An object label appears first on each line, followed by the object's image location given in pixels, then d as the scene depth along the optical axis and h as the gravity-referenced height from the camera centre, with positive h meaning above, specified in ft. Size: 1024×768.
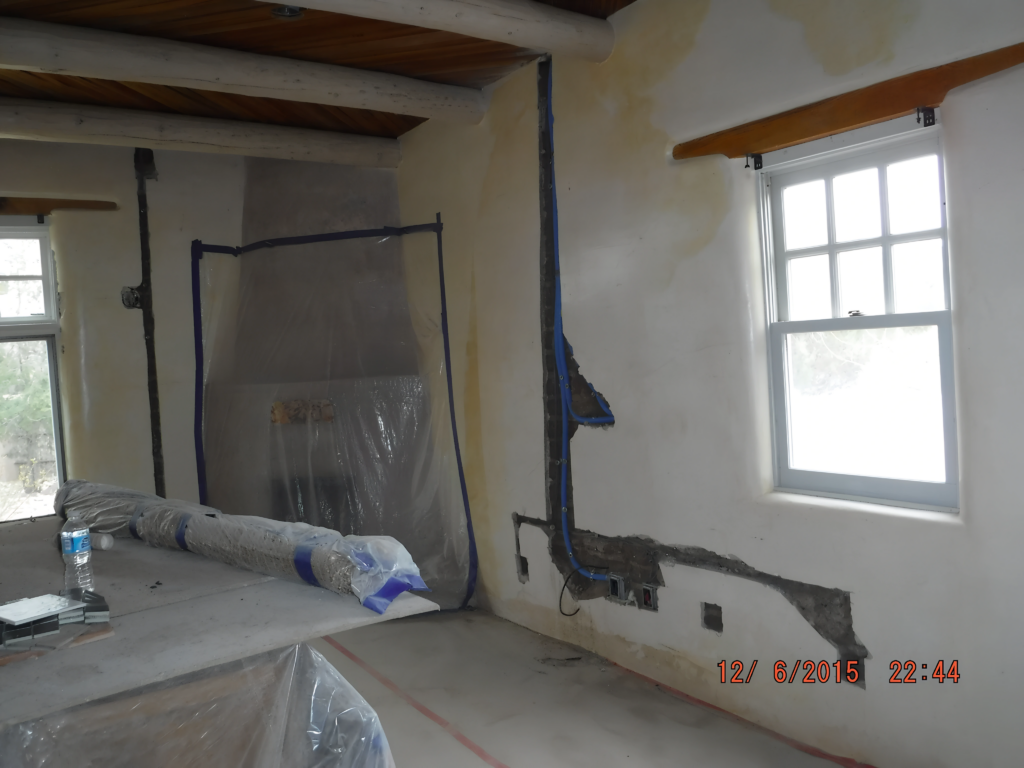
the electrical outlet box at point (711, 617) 9.53 -3.48
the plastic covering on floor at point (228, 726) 5.41 -2.74
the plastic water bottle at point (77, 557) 7.32 -1.69
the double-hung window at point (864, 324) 7.47 +0.25
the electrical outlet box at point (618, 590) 10.82 -3.45
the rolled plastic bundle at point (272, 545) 6.57 -1.71
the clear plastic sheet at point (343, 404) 14.47 -0.55
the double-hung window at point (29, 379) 15.64 +0.35
